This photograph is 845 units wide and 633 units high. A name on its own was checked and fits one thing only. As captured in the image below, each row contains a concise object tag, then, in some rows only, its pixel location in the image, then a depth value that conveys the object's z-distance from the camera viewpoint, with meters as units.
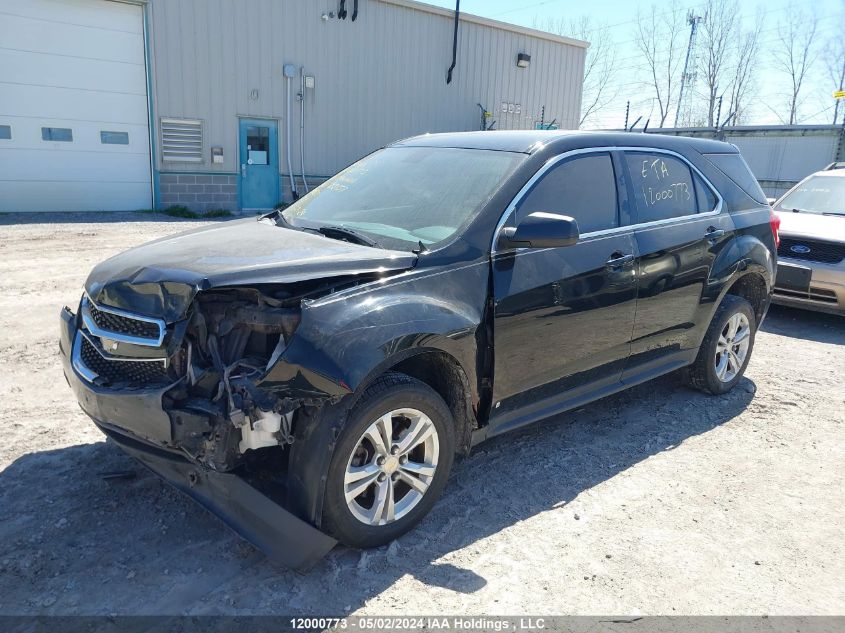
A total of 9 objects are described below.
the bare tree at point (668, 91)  43.50
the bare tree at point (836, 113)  33.58
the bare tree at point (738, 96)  42.24
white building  13.84
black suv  2.79
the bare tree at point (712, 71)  42.19
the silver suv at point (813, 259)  7.62
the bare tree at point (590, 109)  38.31
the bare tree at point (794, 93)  43.50
